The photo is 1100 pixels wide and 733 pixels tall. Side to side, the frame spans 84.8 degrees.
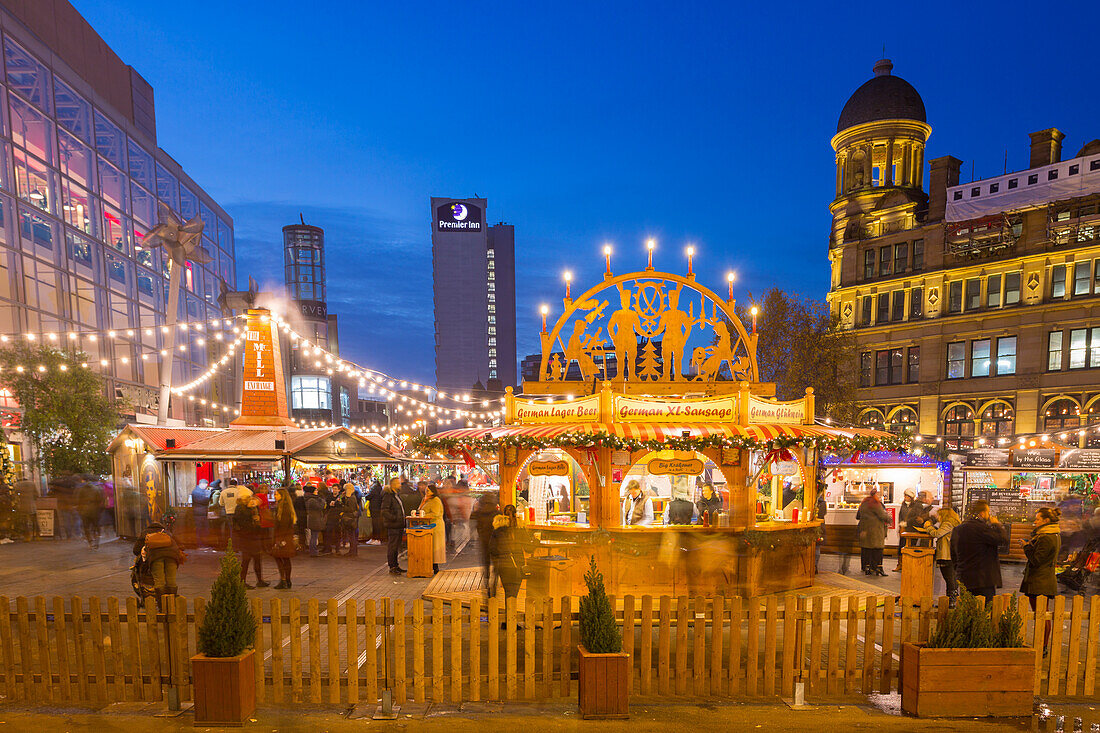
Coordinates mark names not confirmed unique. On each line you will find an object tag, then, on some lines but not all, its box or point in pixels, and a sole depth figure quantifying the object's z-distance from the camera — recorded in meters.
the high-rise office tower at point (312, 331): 72.94
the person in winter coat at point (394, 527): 12.55
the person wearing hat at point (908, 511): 13.08
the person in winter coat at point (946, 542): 10.42
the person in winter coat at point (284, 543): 11.05
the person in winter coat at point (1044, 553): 7.53
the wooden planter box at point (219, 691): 5.57
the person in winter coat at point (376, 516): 17.00
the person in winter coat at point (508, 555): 9.11
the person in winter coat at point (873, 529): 12.52
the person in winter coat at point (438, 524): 12.62
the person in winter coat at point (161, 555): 7.84
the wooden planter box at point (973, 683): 5.77
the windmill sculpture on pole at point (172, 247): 20.75
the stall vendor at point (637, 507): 11.26
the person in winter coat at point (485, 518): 10.11
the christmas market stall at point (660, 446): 10.38
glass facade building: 25.56
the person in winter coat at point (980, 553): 7.93
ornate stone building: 28.00
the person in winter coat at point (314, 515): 15.05
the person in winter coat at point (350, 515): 15.09
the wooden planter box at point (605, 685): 5.72
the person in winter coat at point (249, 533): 11.13
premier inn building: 127.50
